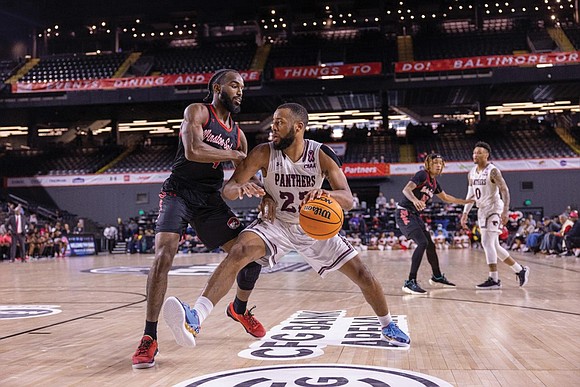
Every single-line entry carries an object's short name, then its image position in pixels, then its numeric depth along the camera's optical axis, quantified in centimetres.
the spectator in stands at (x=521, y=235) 1888
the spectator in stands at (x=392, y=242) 2314
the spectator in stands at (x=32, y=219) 2463
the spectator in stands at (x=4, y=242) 1984
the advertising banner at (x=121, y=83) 2838
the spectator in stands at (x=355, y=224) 2367
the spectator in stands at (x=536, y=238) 1723
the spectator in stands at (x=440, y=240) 2228
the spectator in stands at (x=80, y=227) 2645
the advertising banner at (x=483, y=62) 2602
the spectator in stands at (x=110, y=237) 2616
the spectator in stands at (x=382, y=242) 2298
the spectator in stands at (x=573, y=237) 1457
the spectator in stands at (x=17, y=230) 1820
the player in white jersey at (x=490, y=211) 799
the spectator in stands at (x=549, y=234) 1628
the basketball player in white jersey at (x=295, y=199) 400
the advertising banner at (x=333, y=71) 2747
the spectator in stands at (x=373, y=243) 2356
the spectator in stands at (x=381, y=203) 2492
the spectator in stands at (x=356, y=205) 2516
